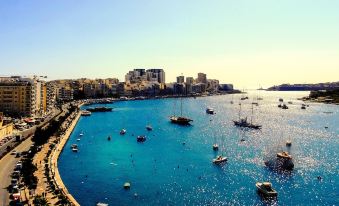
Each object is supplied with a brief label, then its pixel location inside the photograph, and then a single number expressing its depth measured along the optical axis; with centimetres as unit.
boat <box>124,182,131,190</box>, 4518
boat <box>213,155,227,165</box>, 5830
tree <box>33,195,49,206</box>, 3243
